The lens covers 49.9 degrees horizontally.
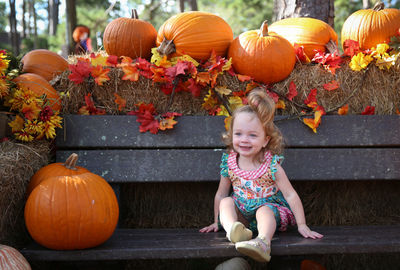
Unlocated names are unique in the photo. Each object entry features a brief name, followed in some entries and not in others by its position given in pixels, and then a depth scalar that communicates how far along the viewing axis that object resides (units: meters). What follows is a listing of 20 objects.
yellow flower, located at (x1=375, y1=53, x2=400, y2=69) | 2.88
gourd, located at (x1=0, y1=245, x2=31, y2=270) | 1.84
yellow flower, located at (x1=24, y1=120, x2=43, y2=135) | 2.49
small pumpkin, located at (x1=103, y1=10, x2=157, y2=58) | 3.06
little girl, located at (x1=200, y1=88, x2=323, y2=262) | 2.37
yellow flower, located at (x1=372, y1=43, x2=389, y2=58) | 2.94
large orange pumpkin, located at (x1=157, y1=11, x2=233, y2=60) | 2.91
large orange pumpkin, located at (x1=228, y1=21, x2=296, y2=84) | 2.81
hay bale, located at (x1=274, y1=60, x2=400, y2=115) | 2.89
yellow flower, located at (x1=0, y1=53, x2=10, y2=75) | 2.42
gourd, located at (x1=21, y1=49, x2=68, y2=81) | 3.13
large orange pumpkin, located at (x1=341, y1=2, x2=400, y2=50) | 3.09
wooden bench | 2.68
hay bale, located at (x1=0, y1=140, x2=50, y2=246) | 2.16
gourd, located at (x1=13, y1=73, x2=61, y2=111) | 2.69
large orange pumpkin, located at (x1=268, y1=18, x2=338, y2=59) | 3.07
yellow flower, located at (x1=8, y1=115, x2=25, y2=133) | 2.49
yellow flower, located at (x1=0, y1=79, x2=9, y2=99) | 2.39
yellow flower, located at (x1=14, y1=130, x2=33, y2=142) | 2.50
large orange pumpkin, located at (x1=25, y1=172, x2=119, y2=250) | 2.03
